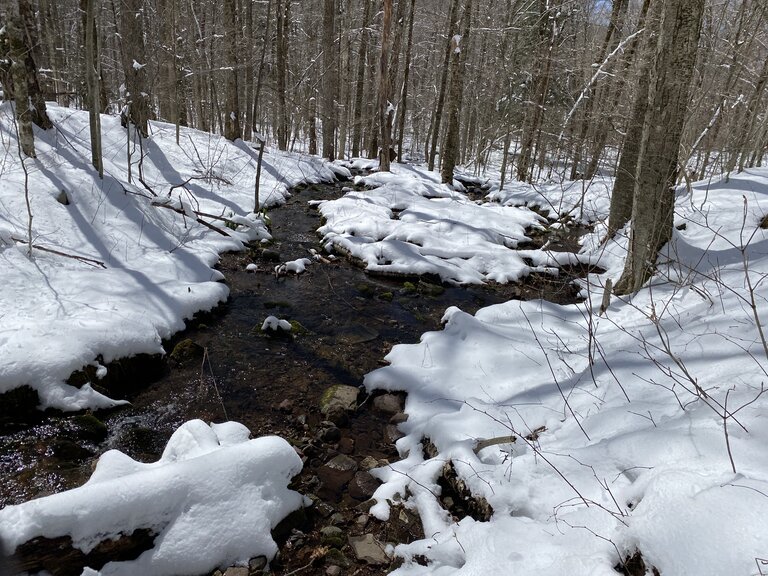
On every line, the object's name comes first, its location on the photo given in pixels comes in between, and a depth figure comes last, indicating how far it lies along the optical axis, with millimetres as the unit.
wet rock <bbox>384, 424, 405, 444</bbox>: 3921
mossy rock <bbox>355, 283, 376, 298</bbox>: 6857
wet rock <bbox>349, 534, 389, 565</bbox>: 2701
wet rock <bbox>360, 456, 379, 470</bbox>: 3600
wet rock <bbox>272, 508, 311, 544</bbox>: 2807
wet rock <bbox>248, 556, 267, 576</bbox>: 2539
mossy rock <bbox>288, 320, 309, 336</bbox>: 5582
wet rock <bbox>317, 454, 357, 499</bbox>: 3352
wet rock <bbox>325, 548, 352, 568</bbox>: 2699
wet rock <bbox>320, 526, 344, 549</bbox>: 2836
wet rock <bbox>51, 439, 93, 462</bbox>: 3377
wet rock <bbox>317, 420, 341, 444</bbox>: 3906
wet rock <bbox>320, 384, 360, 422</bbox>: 4160
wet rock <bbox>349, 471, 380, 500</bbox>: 3311
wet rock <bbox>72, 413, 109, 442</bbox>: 3627
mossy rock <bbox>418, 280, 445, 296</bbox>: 7053
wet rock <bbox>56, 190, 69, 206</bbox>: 6410
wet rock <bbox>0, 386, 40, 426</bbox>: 3623
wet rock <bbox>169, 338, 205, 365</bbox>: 4797
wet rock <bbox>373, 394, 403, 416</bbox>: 4324
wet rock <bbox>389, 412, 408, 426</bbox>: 4121
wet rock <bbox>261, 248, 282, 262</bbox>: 7641
